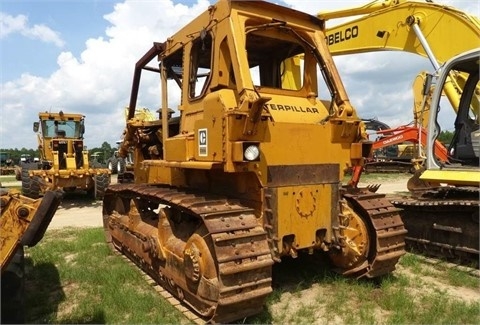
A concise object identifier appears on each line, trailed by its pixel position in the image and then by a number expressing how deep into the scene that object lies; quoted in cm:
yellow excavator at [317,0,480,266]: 611
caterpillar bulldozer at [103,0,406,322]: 397
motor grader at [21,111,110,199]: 1374
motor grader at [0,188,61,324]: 383
